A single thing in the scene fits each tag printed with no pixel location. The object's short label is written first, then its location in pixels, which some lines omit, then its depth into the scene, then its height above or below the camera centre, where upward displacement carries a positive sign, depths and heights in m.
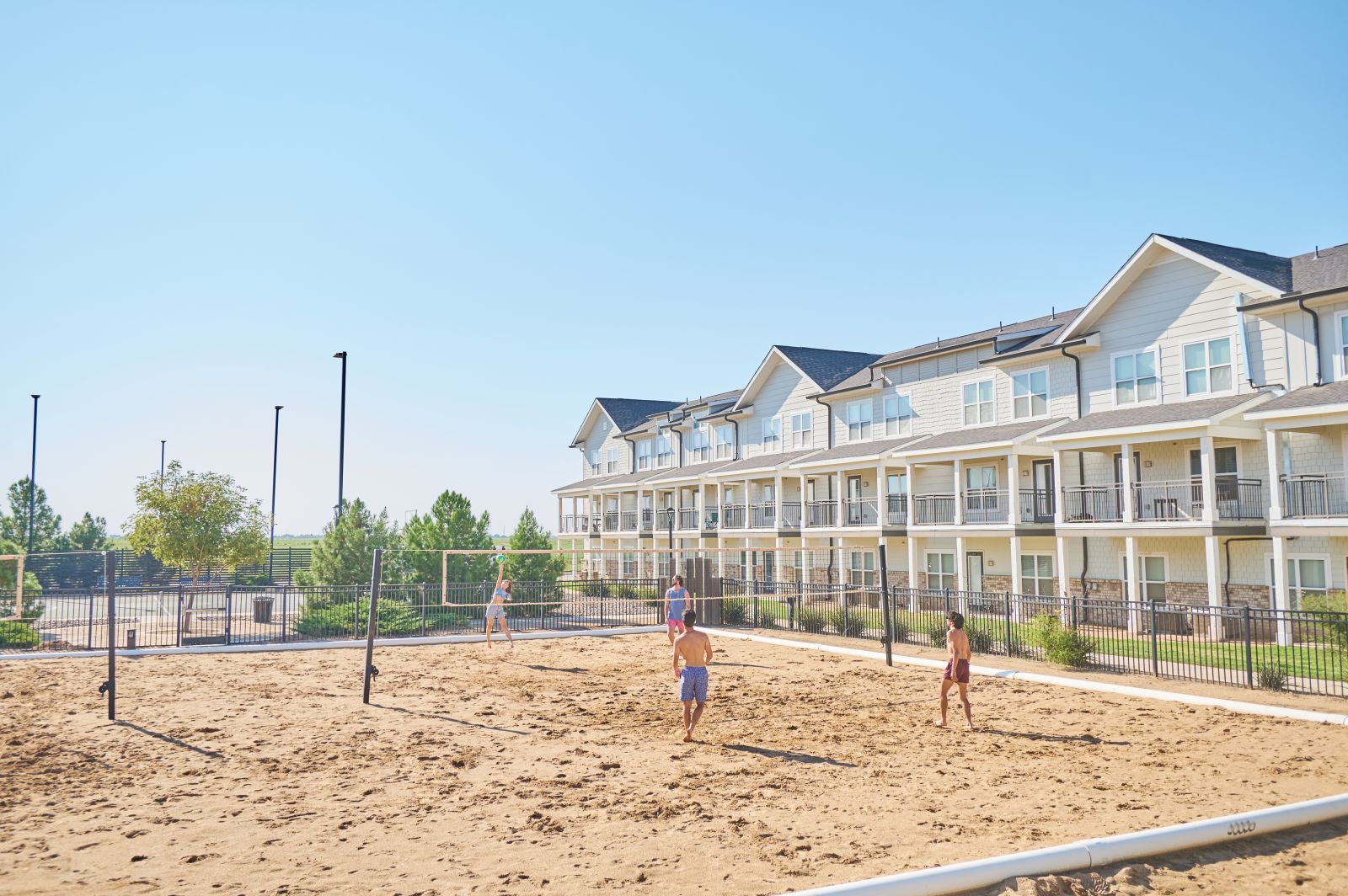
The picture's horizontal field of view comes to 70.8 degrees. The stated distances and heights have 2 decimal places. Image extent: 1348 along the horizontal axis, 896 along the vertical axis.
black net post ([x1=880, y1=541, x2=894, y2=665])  19.27 -1.38
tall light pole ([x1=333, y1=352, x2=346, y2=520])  35.94 +3.78
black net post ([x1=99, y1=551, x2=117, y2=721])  13.95 -1.26
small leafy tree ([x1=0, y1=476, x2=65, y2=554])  51.59 +1.72
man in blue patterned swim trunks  12.18 -1.56
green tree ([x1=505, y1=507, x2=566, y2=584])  34.25 -0.39
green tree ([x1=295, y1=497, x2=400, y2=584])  30.08 -0.10
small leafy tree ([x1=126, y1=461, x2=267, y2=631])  32.56 +0.93
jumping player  21.98 -1.29
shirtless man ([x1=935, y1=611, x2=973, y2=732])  12.72 -1.58
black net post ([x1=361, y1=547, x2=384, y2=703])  14.95 -1.21
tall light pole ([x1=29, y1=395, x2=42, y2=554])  52.39 +3.55
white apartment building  23.91 +3.01
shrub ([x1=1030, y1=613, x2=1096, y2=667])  18.22 -1.88
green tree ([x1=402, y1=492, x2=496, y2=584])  31.09 +0.39
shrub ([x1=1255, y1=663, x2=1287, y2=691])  15.31 -2.15
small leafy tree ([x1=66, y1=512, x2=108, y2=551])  59.95 +0.95
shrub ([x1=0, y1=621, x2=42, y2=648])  23.36 -2.11
